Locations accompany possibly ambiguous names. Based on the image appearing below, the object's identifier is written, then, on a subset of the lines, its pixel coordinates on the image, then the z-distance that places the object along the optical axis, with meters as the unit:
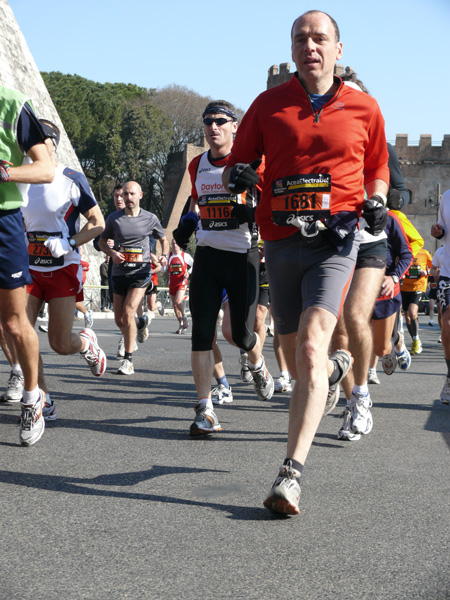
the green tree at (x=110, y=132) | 63.72
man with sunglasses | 6.36
